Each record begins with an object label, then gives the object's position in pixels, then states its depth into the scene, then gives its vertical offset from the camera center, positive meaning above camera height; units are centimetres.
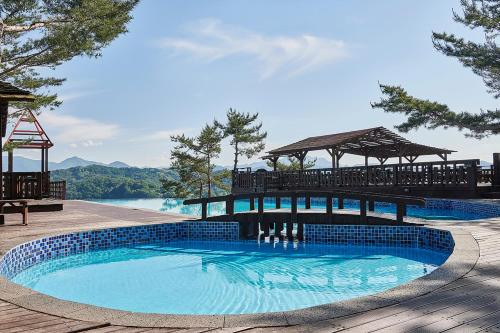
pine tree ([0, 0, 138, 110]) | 1317 +549
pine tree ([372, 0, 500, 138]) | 1902 +507
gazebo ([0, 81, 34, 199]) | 994 +225
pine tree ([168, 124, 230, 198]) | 3381 +169
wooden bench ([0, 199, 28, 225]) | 1047 -72
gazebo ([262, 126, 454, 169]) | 2031 +168
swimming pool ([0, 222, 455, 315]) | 608 -179
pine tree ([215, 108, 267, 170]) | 3416 +402
